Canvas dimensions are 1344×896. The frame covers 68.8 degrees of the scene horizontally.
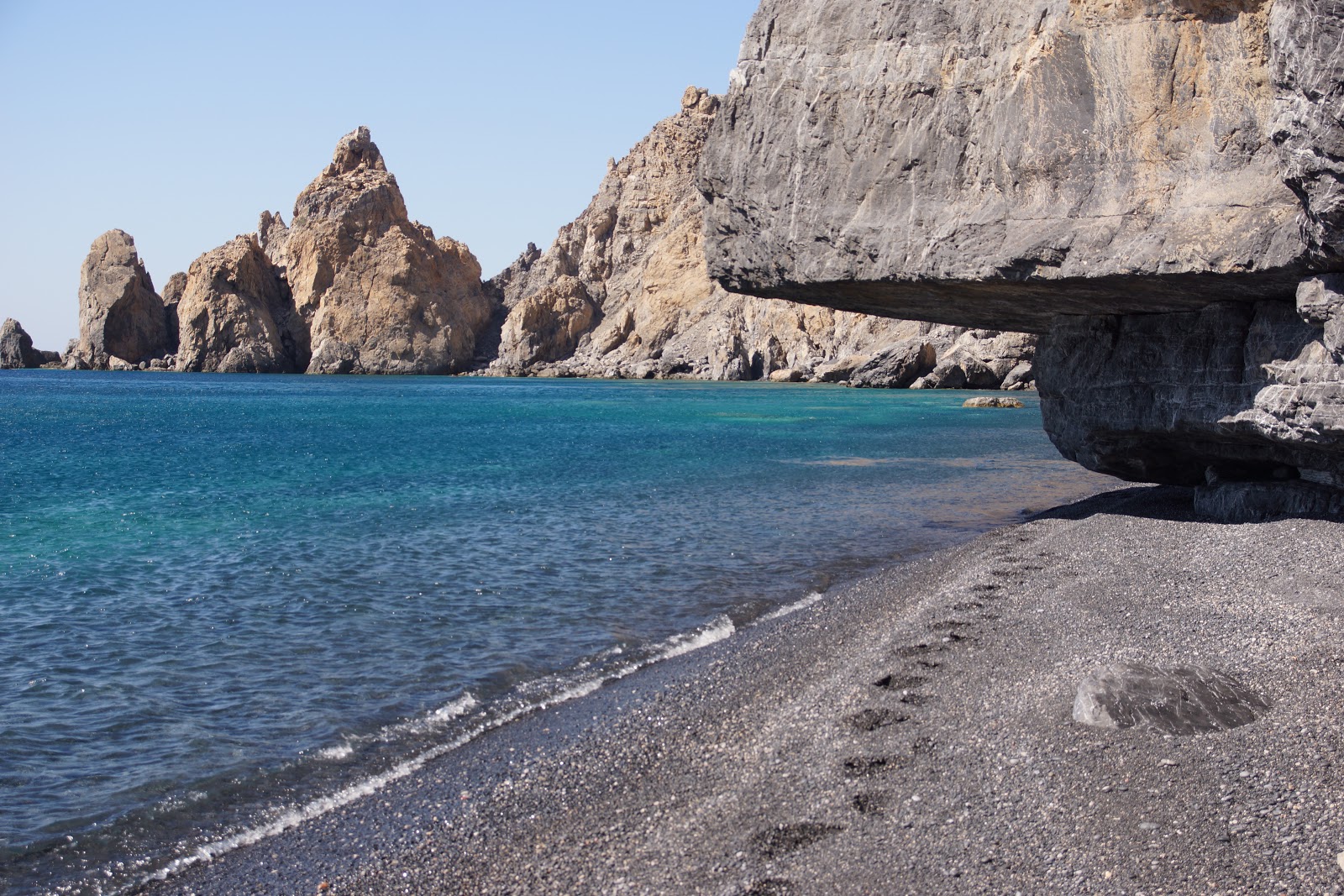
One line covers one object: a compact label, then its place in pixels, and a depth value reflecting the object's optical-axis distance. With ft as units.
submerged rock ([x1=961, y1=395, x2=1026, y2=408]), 180.86
